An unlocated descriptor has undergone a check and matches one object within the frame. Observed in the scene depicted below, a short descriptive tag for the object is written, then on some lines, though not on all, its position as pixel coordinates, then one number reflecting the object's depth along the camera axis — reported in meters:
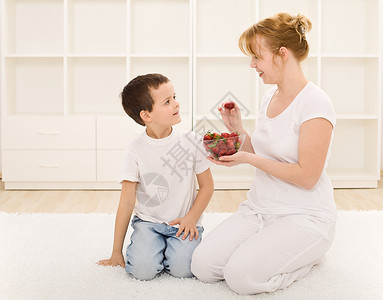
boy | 1.93
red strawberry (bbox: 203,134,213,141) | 1.81
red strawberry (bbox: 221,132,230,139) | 1.81
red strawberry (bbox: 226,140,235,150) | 1.80
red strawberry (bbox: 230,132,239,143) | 1.81
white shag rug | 1.73
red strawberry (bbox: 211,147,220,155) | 1.80
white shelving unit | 3.83
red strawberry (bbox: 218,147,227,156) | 1.80
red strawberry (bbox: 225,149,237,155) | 1.81
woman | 1.73
